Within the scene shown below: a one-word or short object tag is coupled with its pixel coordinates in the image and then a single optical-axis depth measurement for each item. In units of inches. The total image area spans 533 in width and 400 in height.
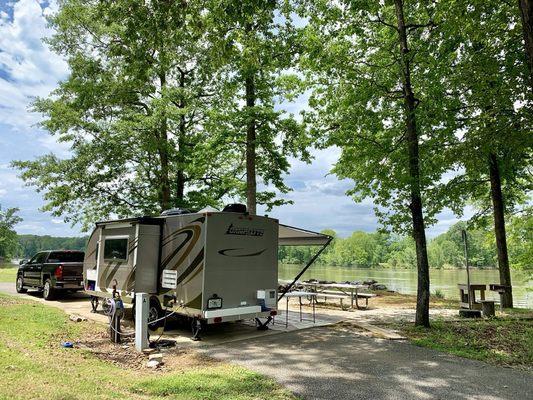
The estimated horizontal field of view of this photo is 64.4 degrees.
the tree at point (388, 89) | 416.5
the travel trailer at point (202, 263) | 339.6
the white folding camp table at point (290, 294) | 429.2
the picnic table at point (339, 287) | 544.7
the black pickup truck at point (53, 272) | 582.2
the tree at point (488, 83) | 366.3
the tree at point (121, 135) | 689.0
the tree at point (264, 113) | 536.1
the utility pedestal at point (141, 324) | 300.2
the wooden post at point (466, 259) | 434.5
